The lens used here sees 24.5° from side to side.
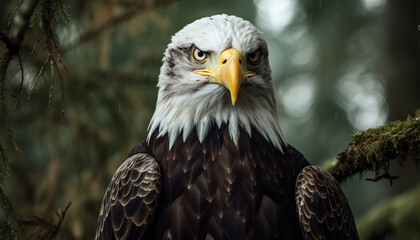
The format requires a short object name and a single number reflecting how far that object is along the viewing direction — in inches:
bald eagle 279.7
